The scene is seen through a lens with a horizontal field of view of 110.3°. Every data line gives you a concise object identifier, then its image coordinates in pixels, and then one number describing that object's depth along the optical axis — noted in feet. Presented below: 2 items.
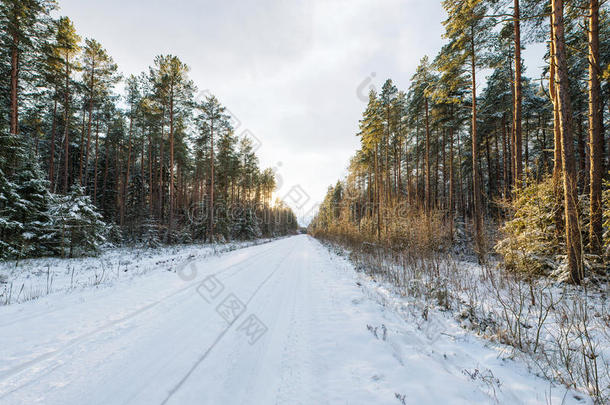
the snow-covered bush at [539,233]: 19.79
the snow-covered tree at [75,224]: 33.88
